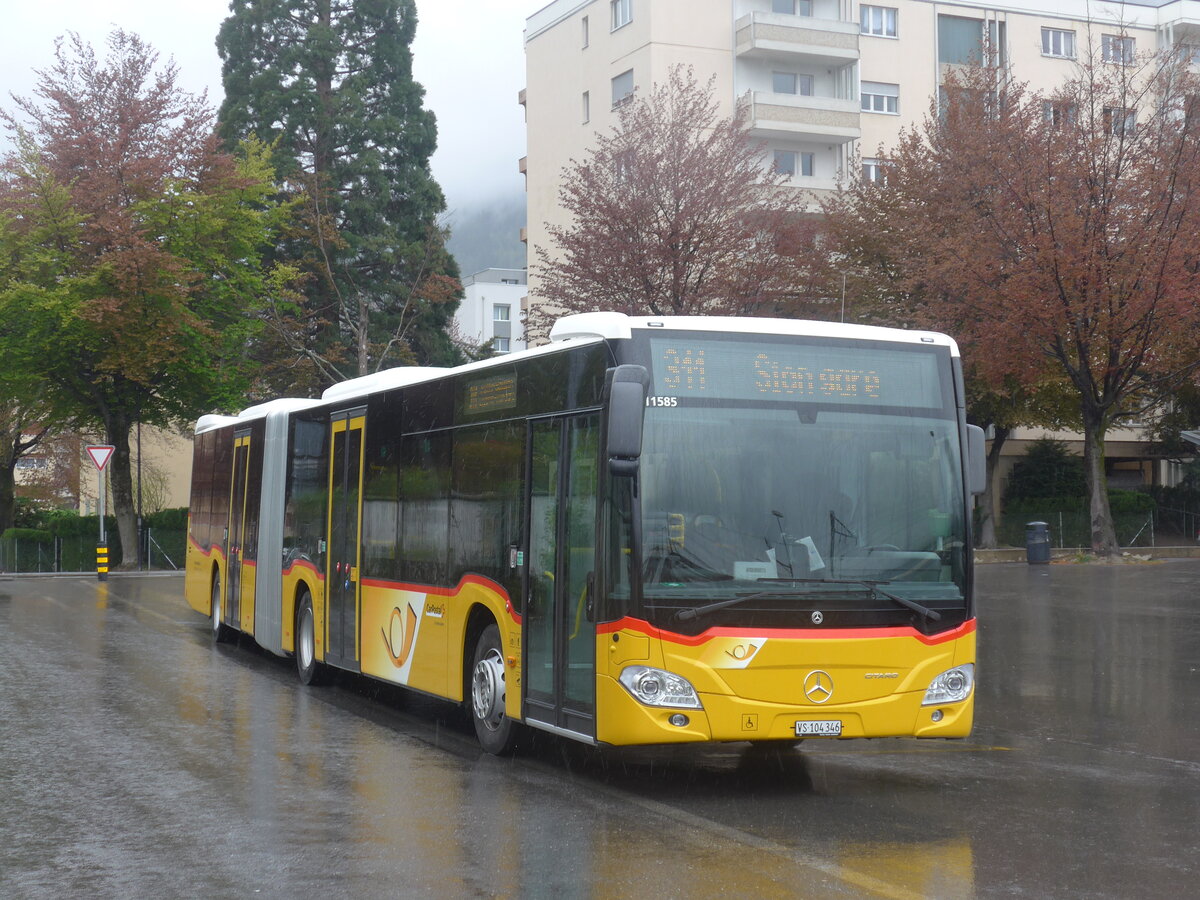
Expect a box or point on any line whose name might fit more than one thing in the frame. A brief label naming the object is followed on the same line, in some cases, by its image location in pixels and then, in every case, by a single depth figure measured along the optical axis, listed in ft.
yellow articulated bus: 28.02
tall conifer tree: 171.83
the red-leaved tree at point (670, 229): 110.73
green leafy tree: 130.93
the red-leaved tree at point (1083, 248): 105.70
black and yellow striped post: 125.80
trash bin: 114.83
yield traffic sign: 123.54
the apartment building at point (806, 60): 177.78
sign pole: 123.75
